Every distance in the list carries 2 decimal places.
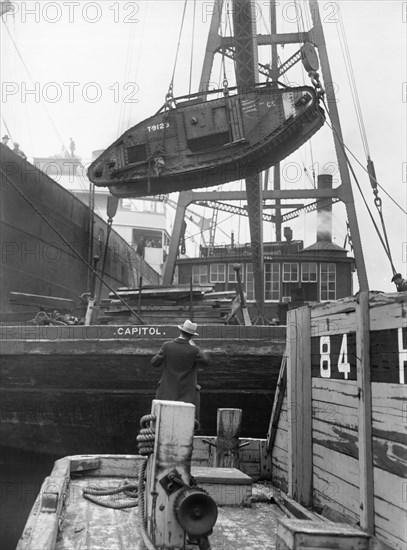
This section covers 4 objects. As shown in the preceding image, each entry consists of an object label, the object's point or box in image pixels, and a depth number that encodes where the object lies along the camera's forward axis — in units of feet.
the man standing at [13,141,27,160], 53.00
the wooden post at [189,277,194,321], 30.29
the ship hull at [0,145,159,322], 39.36
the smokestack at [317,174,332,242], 73.34
